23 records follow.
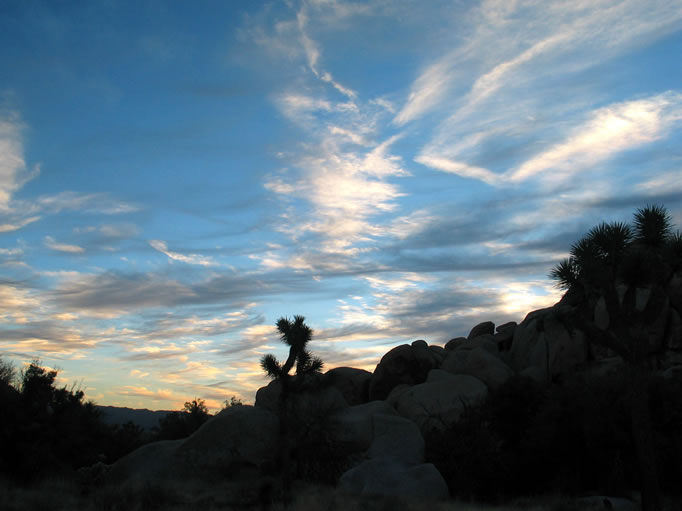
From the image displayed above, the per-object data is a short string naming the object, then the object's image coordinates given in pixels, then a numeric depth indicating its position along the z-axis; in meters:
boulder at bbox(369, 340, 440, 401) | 43.75
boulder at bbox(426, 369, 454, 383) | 35.41
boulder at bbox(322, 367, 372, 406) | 46.03
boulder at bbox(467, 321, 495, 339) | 55.47
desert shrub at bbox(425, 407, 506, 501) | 25.75
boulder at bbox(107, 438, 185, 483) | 28.00
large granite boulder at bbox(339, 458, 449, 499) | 22.39
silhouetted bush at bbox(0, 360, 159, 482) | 26.62
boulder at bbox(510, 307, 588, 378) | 38.16
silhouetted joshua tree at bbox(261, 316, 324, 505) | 24.91
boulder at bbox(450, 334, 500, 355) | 45.19
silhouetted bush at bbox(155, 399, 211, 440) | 45.88
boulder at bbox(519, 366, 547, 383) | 36.79
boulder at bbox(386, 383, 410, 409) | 36.90
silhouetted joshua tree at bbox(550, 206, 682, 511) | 18.52
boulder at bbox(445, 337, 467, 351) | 54.63
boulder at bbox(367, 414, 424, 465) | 27.80
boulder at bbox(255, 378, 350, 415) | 25.39
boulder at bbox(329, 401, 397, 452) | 27.97
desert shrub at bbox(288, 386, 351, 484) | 27.02
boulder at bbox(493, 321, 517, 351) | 47.97
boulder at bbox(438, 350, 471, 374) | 38.88
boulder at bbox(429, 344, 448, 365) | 45.35
